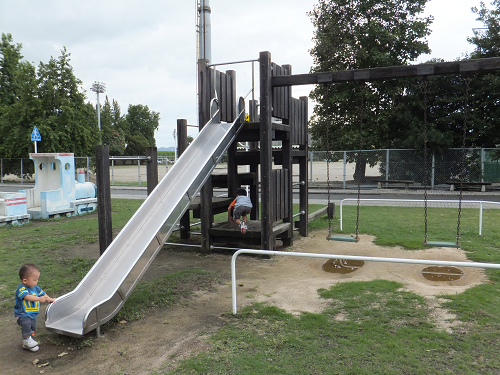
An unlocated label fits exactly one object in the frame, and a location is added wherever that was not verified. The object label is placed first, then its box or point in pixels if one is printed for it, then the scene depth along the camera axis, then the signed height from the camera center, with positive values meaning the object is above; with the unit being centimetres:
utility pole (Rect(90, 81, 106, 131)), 5784 +1109
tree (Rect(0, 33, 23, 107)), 3238 +766
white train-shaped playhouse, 1361 -86
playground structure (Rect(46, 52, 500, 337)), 479 -31
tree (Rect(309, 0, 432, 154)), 2441 +688
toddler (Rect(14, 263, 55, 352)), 416 -140
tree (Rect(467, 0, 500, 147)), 2216 +395
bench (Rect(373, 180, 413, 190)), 2247 -104
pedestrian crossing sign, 1638 +125
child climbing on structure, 800 -84
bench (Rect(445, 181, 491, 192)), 2137 -109
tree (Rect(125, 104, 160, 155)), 9106 +966
